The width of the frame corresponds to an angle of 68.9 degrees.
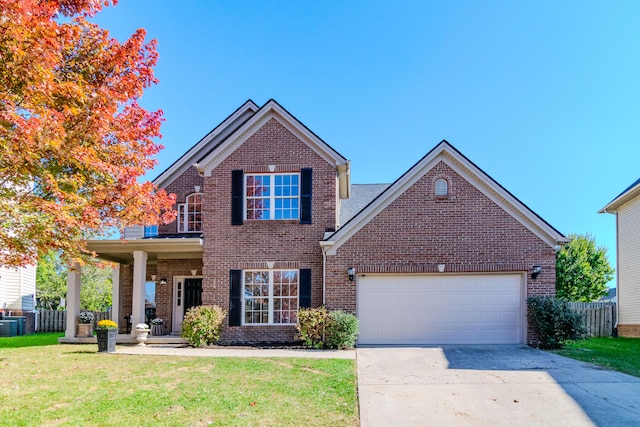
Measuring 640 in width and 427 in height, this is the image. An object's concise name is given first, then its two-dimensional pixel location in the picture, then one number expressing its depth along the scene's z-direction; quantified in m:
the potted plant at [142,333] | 14.01
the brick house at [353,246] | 13.49
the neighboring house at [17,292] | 22.84
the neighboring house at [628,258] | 18.08
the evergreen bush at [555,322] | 12.29
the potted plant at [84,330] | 15.20
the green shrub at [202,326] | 13.52
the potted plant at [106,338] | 12.33
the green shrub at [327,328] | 12.70
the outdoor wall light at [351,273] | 13.54
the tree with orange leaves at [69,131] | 6.46
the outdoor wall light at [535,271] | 13.23
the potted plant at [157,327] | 15.91
